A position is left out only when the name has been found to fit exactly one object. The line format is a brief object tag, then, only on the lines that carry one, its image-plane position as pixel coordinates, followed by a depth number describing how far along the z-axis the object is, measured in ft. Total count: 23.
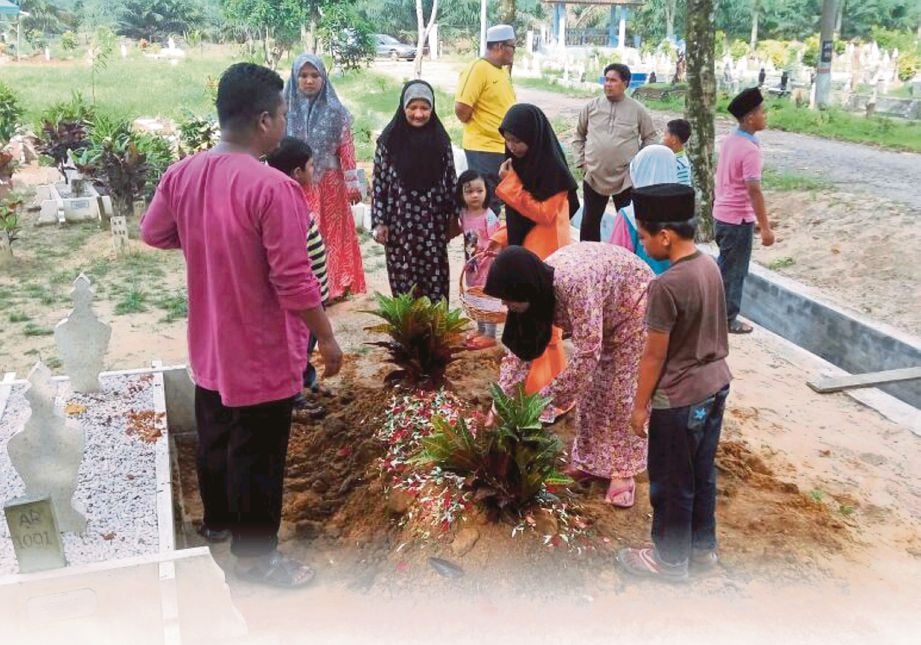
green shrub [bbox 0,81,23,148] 38.52
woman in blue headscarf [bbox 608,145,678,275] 13.93
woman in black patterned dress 15.80
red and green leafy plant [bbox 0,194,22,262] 24.03
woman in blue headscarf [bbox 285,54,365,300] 18.12
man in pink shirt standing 8.59
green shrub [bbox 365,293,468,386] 13.51
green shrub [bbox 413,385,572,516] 10.25
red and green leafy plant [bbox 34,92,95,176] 34.01
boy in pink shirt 16.76
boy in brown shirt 8.70
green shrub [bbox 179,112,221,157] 32.17
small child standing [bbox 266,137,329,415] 13.28
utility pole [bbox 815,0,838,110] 56.65
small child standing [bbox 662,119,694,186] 19.03
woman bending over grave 10.28
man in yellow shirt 18.58
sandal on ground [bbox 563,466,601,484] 11.85
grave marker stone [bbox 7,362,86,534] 9.39
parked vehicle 127.44
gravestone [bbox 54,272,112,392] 12.50
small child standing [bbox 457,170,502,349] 16.15
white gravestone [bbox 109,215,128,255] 24.99
